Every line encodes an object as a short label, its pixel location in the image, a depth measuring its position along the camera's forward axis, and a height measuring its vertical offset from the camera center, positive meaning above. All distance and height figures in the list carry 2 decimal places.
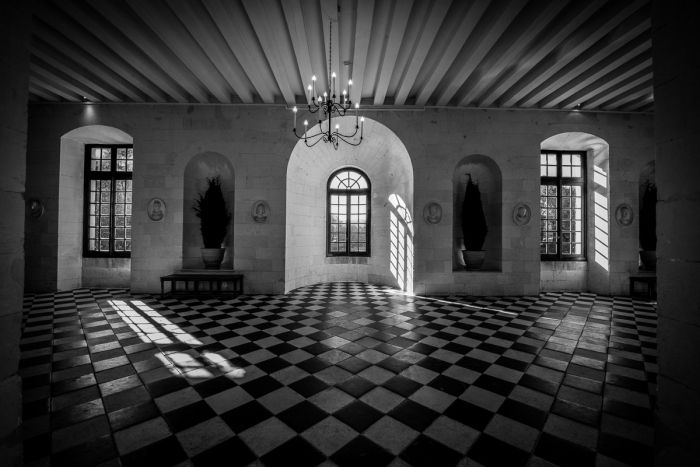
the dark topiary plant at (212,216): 5.92 +0.40
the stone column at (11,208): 1.25 +0.12
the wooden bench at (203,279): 5.45 -0.85
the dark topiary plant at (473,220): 6.04 +0.37
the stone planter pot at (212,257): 5.88 -0.45
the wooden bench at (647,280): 5.75 -0.86
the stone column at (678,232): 1.28 +0.03
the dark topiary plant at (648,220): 6.06 +0.40
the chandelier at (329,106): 3.67 +2.36
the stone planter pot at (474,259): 6.02 -0.46
